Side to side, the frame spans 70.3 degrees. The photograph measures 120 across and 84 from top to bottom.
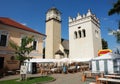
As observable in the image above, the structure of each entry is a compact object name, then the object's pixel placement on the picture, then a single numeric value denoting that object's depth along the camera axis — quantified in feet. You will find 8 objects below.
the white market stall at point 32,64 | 42.48
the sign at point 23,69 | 28.27
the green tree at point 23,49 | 28.28
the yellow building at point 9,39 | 40.79
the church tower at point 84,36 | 75.96
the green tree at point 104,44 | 105.18
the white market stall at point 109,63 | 31.46
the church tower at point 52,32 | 85.15
